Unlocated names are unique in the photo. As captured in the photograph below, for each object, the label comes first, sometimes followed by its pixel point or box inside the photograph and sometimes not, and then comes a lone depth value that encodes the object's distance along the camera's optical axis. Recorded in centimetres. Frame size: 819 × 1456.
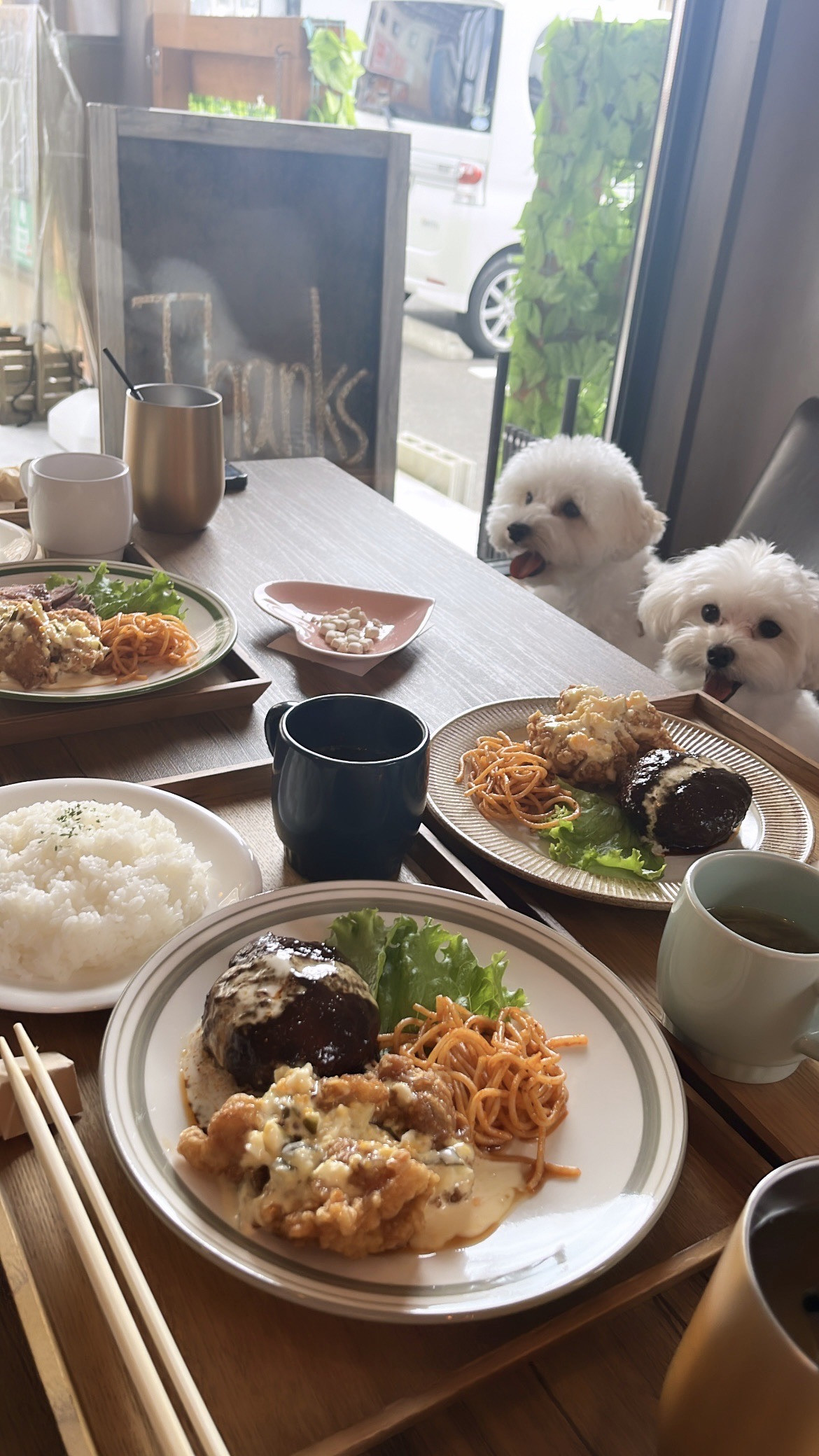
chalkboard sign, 252
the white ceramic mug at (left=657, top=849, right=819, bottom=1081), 71
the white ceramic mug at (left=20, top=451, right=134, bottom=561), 147
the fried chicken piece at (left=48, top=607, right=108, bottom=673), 120
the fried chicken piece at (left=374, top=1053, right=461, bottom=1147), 62
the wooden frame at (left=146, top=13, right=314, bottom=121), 277
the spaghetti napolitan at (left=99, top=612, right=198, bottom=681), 123
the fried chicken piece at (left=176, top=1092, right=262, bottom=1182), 58
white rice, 75
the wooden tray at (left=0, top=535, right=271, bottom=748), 112
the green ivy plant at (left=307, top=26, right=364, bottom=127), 283
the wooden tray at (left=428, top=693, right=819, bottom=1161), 73
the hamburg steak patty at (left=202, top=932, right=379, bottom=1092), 63
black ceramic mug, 85
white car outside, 286
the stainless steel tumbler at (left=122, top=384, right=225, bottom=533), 164
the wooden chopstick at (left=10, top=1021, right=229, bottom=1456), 47
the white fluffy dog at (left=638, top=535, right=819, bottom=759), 211
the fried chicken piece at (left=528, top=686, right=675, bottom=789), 111
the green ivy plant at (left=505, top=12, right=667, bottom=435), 315
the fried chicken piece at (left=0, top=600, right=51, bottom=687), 117
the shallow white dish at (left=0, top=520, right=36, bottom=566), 149
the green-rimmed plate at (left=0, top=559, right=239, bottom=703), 115
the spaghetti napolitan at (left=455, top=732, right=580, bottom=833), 105
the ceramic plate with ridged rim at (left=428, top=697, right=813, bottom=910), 95
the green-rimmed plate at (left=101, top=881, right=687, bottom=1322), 55
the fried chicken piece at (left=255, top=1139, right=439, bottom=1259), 55
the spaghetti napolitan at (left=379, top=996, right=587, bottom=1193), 66
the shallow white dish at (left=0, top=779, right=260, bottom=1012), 74
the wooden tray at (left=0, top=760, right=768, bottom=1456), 53
